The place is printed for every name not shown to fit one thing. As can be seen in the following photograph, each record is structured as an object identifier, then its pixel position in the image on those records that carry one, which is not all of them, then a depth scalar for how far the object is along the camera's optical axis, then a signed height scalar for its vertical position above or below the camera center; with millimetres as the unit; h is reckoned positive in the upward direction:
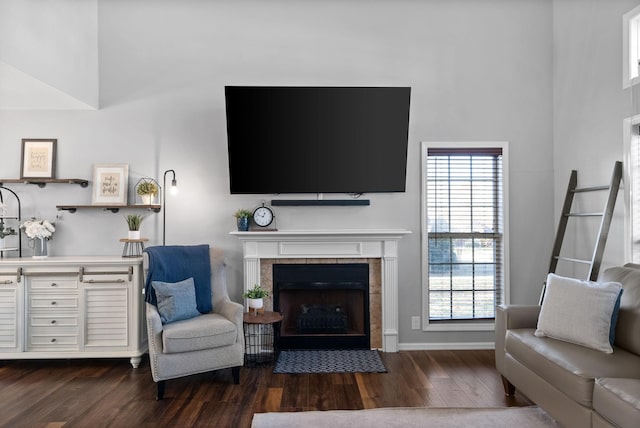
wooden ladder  3494 -14
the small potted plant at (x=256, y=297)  3977 -749
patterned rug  3742 -1293
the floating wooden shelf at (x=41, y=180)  4220 +286
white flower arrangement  4035 -159
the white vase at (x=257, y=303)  3980 -798
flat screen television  4160 +699
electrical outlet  4430 -1066
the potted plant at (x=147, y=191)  4242 +196
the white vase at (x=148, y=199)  4276 +121
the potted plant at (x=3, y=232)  4121 -197
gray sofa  2125 -826
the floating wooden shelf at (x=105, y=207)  4266 +44
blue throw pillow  3525 -706
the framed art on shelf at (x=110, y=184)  4332 +265
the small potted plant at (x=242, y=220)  4266 -71
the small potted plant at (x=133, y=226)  4203 -134
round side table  4168 -1205
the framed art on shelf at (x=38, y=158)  4312 +507
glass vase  4141 -340
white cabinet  3924 -838
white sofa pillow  2645 -596
